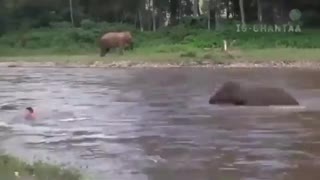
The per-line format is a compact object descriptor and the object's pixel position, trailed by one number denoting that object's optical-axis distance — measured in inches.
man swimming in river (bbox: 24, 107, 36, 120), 794.3
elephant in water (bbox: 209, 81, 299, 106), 851.4
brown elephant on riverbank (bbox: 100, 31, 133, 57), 1798.7
